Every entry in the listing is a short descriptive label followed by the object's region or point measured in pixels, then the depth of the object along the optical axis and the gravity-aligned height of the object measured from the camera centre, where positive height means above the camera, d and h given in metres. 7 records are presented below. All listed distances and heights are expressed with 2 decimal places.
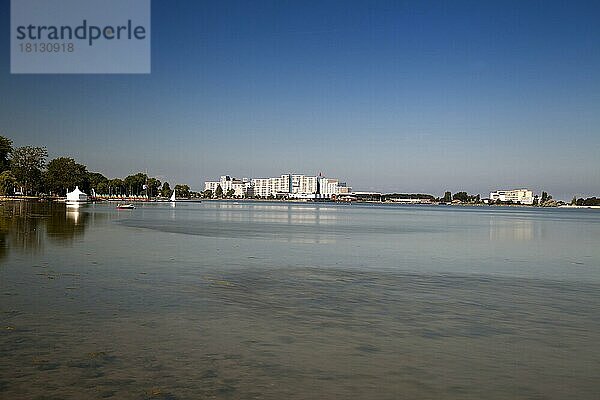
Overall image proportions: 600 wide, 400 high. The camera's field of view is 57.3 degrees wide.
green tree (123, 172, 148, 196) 182.80 +4.56
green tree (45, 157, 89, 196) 137.38 +5.26
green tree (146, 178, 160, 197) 194.90 +4.47
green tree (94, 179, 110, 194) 171.25 +2.83
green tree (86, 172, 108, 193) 160.50 +4.91
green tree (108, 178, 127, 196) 181.12 +3.09
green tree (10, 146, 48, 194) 120.06 +6.91
